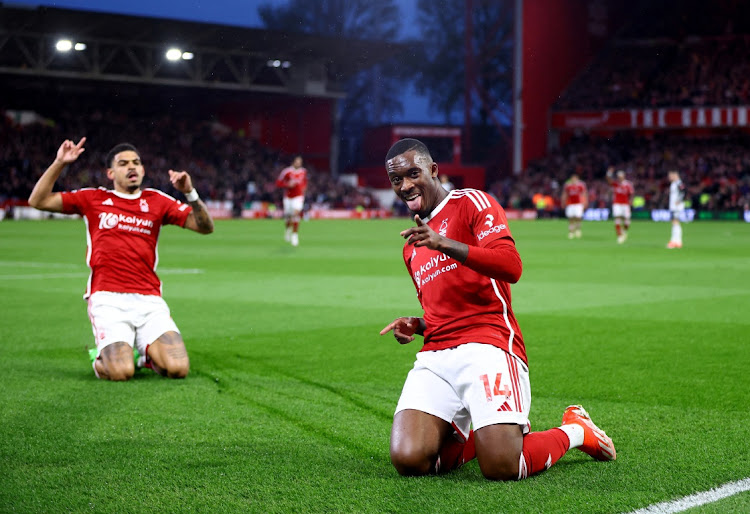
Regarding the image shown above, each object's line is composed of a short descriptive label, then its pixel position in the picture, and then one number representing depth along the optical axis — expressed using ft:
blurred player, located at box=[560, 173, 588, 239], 106.32
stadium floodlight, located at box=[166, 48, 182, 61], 161.99
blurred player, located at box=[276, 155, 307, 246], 87.10
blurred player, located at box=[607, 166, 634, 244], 94.07
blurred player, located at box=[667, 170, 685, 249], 83.51
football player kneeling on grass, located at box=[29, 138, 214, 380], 25.80
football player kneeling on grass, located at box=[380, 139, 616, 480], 15.71
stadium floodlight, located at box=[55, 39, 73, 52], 150.92
